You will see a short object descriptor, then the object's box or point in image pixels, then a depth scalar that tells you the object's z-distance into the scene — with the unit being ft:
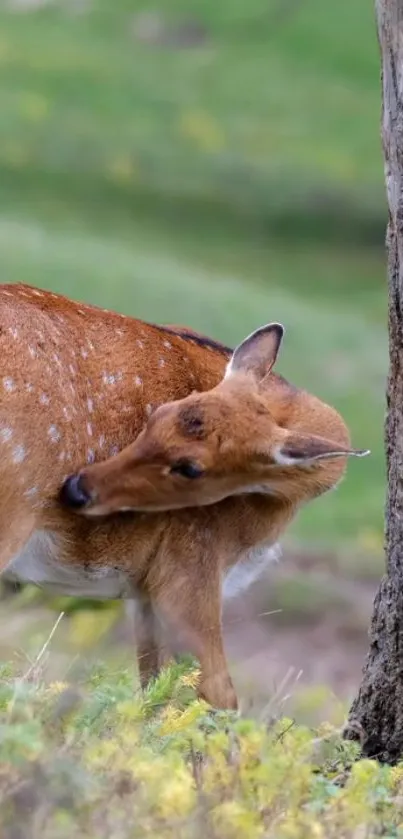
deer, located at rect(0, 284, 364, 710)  43.62
